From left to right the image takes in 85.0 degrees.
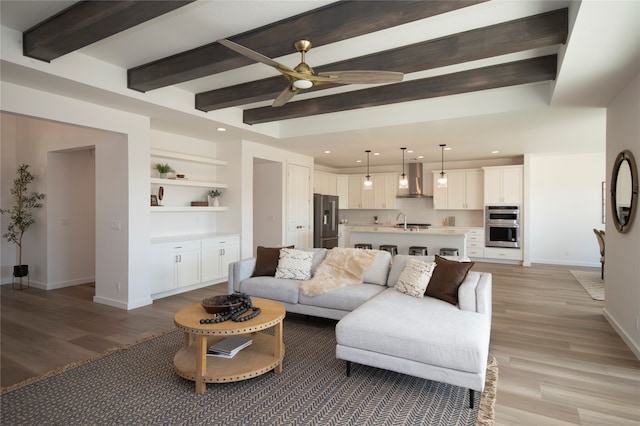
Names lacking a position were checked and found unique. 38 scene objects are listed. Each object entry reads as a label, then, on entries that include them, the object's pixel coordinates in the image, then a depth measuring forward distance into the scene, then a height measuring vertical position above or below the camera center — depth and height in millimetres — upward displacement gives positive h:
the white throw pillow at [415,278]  3430 -684
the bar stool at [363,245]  6992 -701
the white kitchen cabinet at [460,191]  8734 +476
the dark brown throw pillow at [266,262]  4445 -668
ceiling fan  2551 +1002
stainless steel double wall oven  8094 -385
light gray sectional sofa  2346 -900
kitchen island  6242 -528
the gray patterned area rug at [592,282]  5336 -1269
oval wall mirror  3344 +199
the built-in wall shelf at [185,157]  5290 +870
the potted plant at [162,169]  5473 +658
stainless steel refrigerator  8547 -266
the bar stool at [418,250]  6473 -745
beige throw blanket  3861 -714
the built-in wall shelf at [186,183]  5252 +449
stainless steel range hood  9508 +793
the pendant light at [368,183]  7388 +574
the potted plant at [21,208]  5758 +43
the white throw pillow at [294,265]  4281 -681
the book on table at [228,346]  2799 -1121
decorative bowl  2754 -758
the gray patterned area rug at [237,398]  2236 -1328
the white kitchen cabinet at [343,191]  10383 +569
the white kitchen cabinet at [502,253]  8102 -1021
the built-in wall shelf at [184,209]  5204 +23
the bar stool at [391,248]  6680 -729
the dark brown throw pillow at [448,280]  3254 -666
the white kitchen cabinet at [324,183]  9531 +764
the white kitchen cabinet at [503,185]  8086 +596
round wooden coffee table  2502 -1177
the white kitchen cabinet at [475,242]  8484 -789
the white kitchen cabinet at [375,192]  9805 +510
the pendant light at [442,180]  6766 +576
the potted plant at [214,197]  6348 +243
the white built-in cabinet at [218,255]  5766 -773
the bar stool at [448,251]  6395 -754
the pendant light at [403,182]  6996 +563
